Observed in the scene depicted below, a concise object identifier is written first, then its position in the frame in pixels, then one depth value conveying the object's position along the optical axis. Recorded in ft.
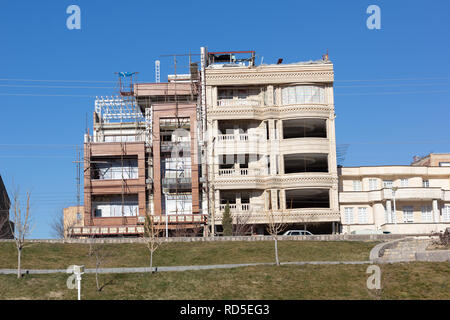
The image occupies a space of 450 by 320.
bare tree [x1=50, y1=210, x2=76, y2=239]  244.14
